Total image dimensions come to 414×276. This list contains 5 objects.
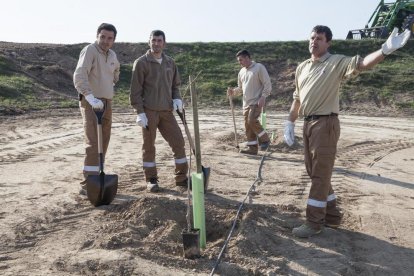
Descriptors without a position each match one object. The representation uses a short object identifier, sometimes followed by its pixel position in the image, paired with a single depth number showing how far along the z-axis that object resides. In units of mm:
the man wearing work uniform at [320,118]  4367
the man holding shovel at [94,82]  5516
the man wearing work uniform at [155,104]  5918
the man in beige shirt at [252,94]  8625
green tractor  22938
